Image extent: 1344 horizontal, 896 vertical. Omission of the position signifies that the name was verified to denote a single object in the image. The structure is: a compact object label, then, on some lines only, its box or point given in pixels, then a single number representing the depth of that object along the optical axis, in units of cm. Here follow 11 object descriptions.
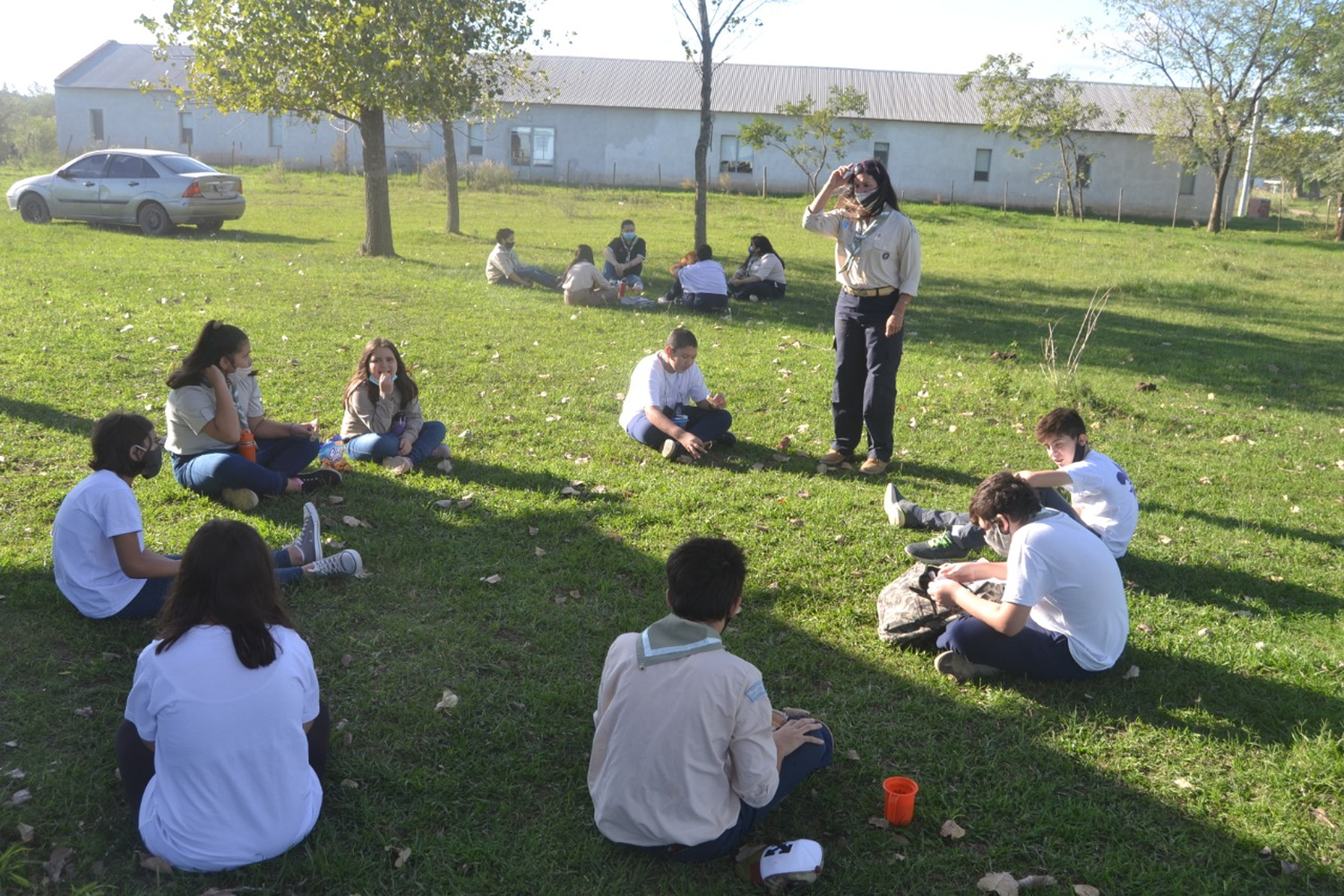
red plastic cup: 392
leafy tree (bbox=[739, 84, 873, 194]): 3906
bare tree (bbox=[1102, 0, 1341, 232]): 3919
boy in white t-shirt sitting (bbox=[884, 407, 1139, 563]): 608
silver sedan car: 2078
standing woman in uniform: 761
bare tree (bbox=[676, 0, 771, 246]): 1978
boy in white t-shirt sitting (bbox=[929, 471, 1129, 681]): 467
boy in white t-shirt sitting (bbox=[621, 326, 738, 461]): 815
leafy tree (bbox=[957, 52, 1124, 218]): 4112
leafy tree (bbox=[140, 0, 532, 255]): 1709
